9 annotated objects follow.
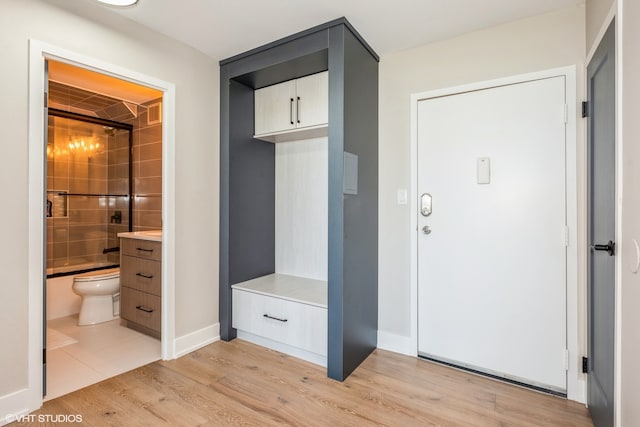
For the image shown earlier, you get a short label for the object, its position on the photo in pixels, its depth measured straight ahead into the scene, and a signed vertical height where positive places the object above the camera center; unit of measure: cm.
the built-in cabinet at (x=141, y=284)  271 -63
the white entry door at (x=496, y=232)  203 -13
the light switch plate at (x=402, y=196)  254 +12
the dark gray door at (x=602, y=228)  144 -7
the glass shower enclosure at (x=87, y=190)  367 +25
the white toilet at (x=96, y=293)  310 -78
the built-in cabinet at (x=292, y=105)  252 +86
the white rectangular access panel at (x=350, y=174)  219 +26
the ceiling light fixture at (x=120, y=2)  192 +122
